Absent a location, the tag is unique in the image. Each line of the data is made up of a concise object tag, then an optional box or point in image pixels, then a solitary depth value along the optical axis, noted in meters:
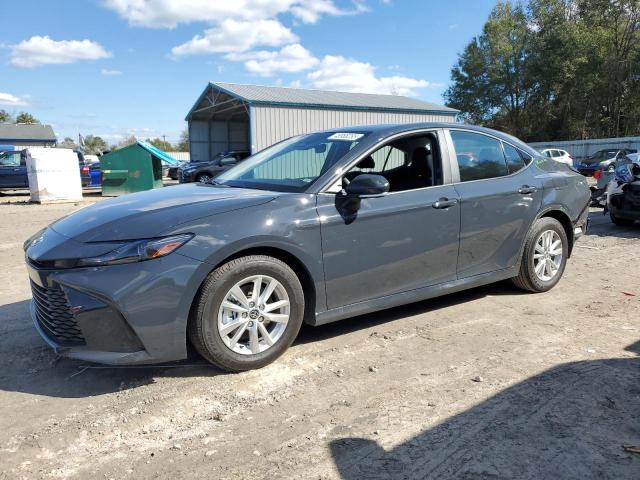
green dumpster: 18.02
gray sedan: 2.94
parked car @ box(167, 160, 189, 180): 32.42
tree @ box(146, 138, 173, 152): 86.71
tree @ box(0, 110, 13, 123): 75.50
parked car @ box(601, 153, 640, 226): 8.76
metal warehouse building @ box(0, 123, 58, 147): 54.33
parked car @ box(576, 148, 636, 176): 25.64
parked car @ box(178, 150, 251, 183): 23.31
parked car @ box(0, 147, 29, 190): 18.75
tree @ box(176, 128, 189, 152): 82.15
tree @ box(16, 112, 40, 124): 78.68
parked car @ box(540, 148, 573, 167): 26.30
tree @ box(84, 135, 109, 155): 99.28
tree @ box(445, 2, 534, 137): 45.69
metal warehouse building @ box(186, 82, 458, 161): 24.36
